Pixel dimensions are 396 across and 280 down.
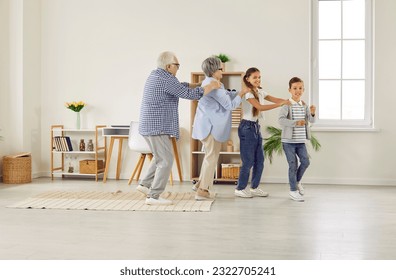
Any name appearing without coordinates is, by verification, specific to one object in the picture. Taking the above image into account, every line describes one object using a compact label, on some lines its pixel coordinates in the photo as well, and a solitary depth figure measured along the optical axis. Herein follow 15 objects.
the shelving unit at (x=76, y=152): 7.18
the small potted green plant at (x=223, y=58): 6.71
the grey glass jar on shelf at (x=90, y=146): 7.19
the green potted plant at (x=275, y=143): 6.38
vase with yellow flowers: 7.13
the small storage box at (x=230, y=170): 6.61
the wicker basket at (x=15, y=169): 6.76
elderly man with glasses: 4.72
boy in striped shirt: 5.25
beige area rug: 4.83
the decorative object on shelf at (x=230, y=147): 6.69
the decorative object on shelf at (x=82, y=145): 7.26
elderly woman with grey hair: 5.07
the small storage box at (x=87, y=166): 7.12
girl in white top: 5.28
